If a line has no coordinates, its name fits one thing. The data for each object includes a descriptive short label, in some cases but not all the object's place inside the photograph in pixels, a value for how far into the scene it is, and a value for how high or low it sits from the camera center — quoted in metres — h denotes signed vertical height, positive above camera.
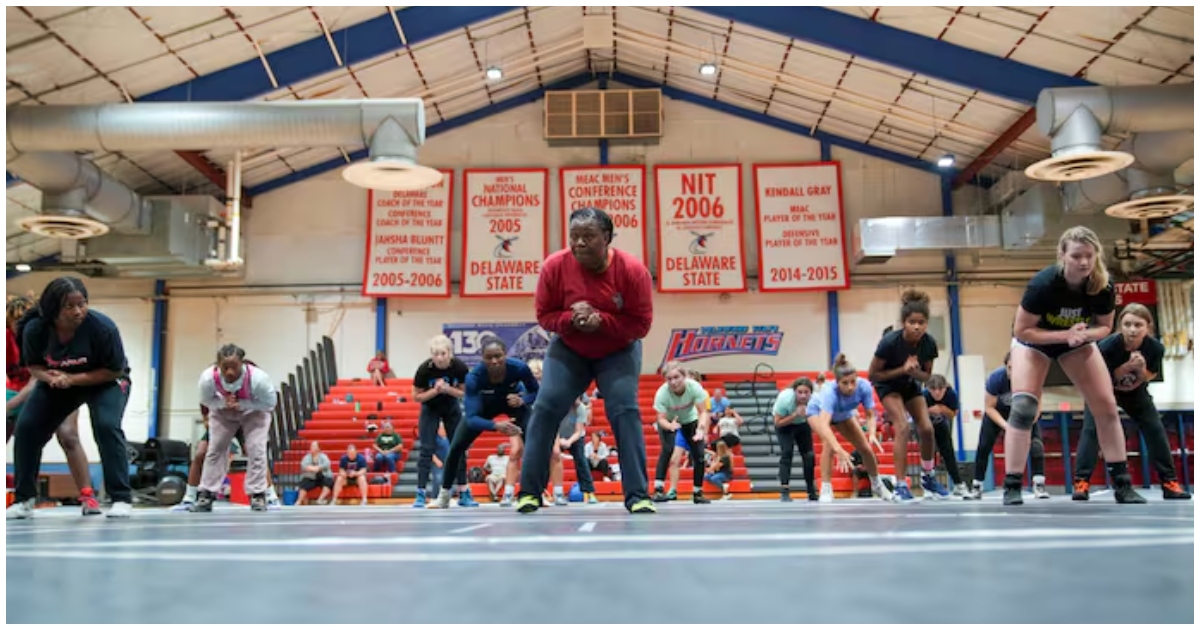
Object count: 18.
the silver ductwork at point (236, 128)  12.65 +3.52
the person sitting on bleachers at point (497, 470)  14.03 -1.26
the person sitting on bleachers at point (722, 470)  14.07 -1.31
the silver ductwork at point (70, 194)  13.61 +3.05
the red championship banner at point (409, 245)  20.69 +3.08
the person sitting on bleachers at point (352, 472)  14.39 -1.29
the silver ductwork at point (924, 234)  19.72 +3.01
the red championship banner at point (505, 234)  20.61 +3.29
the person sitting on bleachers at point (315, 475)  14.19 -1.29
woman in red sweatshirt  4.36 +0.19
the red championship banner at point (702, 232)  20.47 +3.24
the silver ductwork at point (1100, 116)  12.48 +3.46
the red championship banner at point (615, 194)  20.69 +4.18
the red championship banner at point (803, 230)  20.28 +3.24
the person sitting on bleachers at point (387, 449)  15.45 -1.00
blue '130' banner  21.05 +1.05
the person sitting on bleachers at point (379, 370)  20.31 +0.36
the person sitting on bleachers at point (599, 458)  14.83 -1.15
